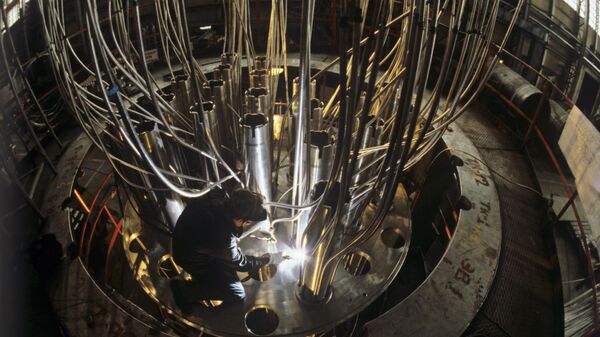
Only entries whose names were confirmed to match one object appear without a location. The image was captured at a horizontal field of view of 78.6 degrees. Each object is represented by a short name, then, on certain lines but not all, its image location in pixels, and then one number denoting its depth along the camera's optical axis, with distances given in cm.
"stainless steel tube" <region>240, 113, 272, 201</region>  271
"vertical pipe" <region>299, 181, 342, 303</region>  250
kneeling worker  248
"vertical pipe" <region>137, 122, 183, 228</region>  293
